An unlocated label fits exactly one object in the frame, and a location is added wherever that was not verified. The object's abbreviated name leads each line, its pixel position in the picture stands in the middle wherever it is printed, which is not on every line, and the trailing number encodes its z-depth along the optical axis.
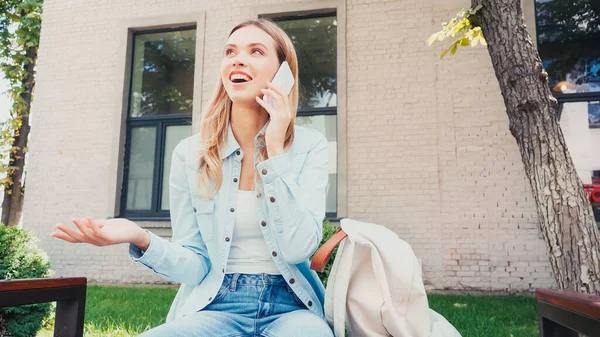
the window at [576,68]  6.33
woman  1.54
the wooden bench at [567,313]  1.08
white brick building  6.33
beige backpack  1.45
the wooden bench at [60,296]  1.41
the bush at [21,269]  3.80
